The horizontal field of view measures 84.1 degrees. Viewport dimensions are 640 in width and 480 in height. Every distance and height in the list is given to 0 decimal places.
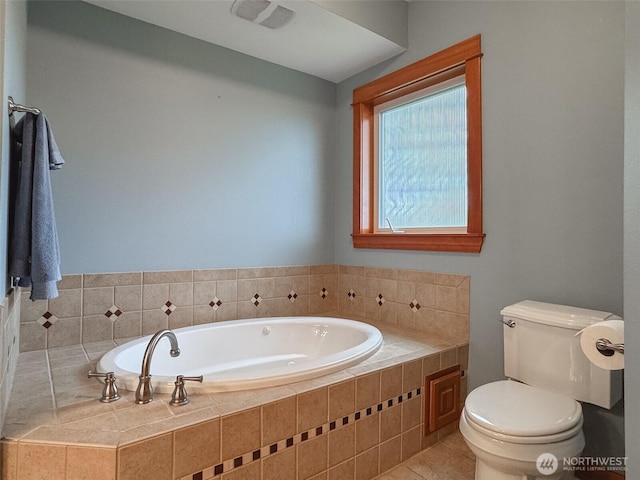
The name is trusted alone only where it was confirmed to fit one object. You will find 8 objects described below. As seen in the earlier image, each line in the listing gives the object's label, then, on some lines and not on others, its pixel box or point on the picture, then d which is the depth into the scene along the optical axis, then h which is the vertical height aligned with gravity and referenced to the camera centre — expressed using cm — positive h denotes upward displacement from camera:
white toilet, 123 -66
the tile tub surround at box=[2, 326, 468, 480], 103 -65
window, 215 +59
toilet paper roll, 129 -39
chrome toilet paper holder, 129 -40
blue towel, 138 +8
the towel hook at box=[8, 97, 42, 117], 132 +49
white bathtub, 141 -62
